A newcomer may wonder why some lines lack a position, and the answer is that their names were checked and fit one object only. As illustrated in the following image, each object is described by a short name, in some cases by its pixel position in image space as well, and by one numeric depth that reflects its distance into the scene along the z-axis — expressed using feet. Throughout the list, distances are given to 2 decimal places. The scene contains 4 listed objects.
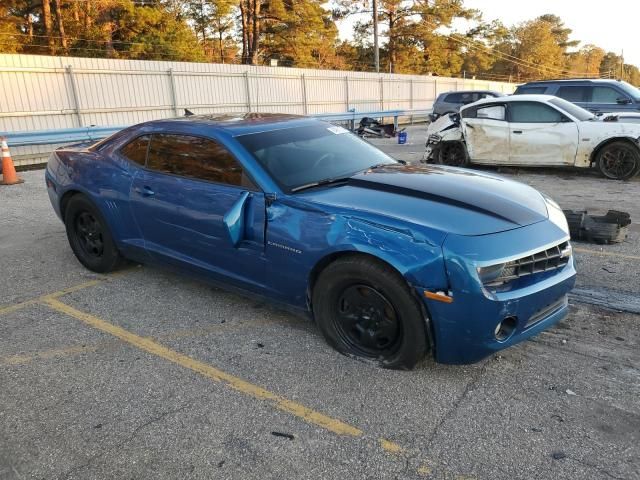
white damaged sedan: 29.55
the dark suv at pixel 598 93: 40.63
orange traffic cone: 33.60
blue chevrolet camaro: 9.37
